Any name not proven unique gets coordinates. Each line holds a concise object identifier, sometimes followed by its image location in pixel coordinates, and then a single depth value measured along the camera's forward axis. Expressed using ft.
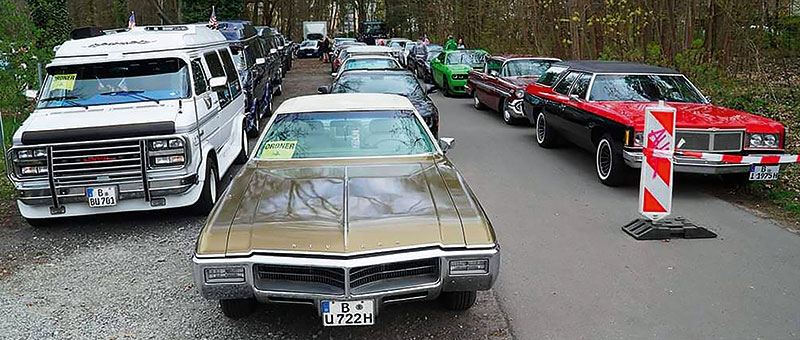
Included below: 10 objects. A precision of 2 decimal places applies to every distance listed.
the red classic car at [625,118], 26.14
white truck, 180.45
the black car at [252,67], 44.70
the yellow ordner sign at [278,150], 18.71
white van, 22.43
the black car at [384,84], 38.32
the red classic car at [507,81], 48.06
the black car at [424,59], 86.70
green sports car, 67.87
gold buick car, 12.92
